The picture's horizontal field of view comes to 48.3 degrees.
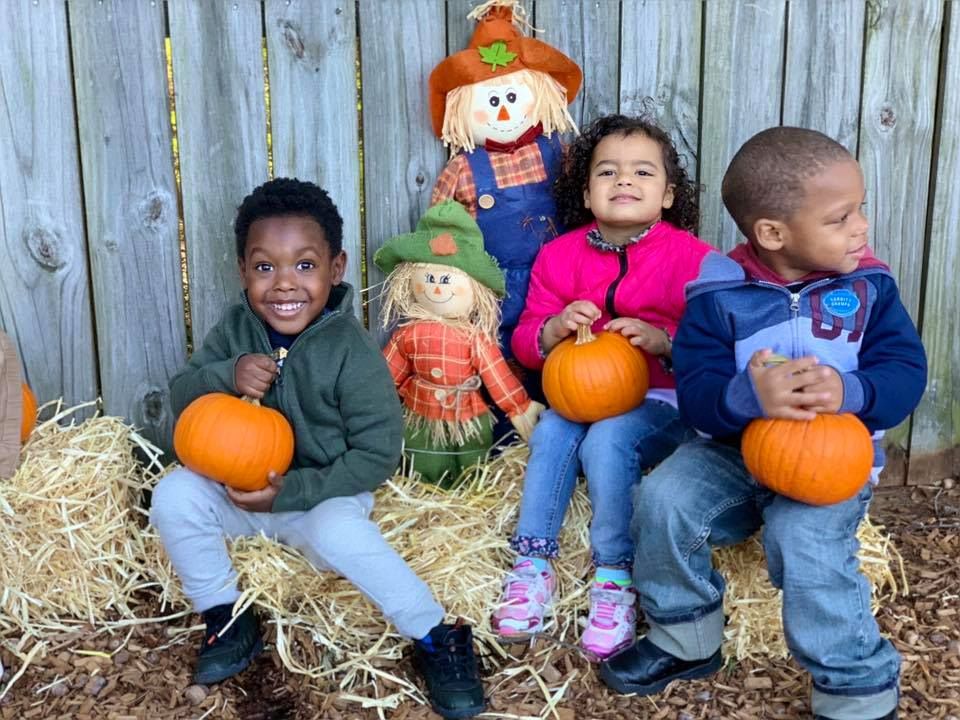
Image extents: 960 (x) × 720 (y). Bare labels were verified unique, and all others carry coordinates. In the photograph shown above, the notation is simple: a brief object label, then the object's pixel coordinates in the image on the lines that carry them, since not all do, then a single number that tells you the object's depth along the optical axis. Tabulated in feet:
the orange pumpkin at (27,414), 12.25
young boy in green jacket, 10.53
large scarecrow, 12.76
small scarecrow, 12.64
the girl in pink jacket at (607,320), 11.26
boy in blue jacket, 9.55
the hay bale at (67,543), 11.43
